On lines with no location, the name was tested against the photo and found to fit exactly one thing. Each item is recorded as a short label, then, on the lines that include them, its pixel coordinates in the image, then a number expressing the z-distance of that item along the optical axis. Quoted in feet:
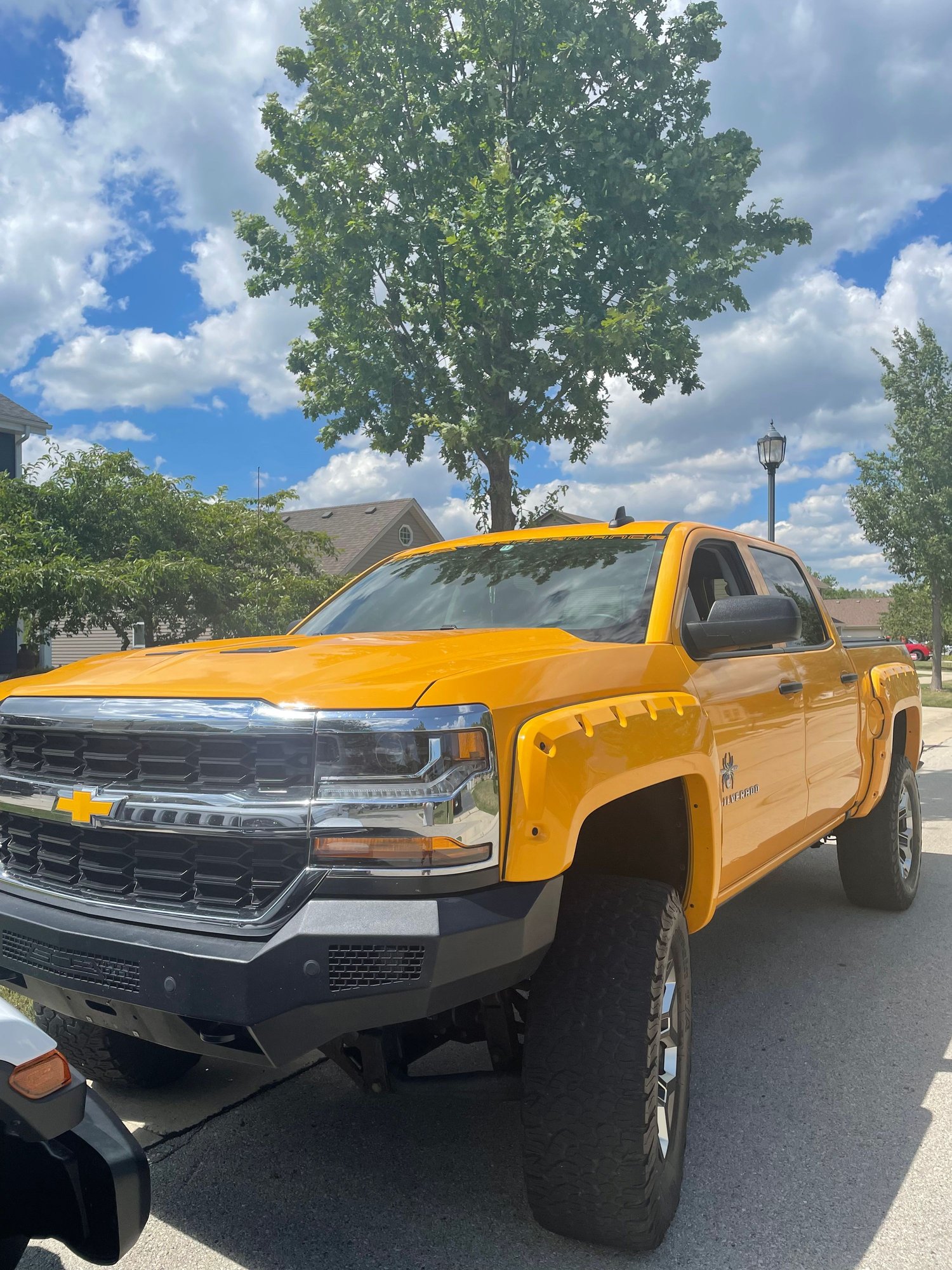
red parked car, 159.82
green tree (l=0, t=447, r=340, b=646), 34.73
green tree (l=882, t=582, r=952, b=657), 142.41
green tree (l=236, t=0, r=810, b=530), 33.58
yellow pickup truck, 6.91
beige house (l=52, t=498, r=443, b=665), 98.53
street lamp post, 43.91
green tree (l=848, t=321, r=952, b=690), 71.56
